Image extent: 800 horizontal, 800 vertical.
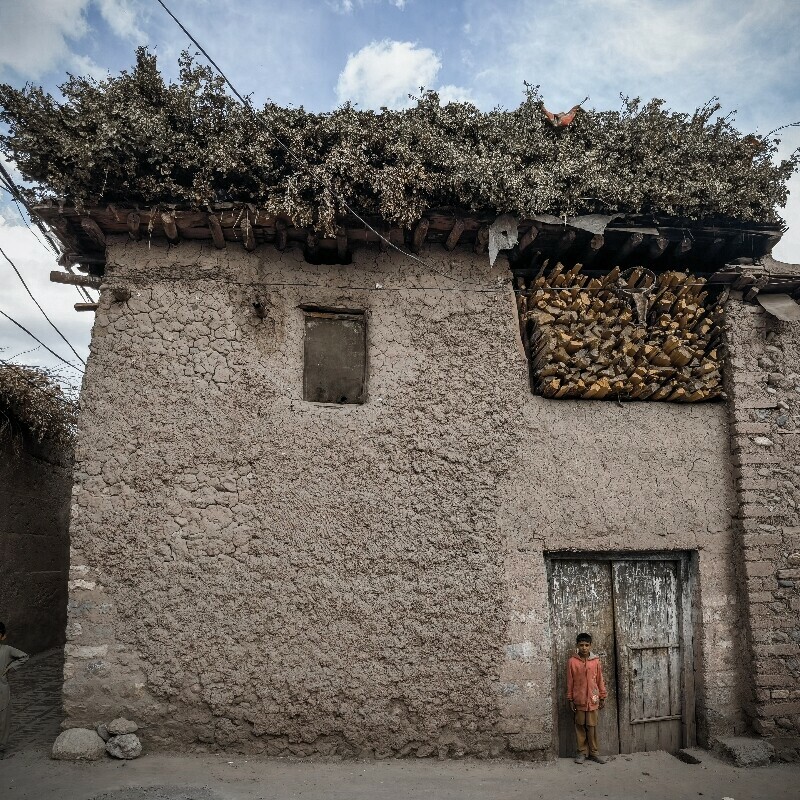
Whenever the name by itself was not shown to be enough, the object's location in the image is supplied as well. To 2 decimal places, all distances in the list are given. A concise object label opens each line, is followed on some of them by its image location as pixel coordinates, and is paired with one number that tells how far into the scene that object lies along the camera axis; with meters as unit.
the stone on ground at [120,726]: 4.54
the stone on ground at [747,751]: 4.95
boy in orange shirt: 5.06
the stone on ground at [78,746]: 4.43
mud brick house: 4.79
